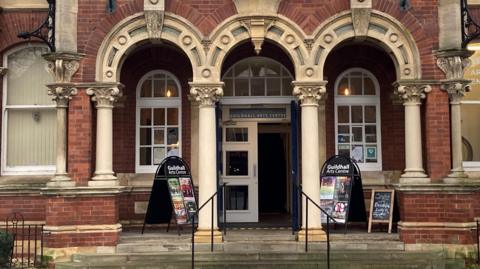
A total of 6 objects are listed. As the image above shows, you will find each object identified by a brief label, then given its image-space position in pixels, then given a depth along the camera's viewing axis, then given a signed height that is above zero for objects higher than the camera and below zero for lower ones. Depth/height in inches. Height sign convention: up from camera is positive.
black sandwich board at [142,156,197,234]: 453.7 -22.2
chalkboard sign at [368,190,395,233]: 460.4 -34.7
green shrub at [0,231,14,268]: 393.1 -56.0
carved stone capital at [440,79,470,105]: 418.0 +55.0
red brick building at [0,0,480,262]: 415.8 +54.3
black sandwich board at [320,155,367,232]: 448.1 -20.0
